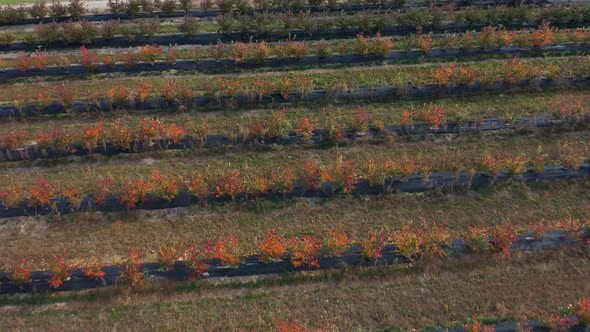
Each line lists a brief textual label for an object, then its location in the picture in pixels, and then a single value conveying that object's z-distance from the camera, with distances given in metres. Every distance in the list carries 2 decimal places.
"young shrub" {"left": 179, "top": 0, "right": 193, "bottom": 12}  24.03
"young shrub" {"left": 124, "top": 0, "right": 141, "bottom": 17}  23.44
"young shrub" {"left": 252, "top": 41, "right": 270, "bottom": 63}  18.64
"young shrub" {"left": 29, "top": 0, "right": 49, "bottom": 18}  23.14
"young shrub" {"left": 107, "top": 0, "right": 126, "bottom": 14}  23.48
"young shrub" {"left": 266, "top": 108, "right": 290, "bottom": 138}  14.48
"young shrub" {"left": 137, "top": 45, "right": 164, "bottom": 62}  18.62
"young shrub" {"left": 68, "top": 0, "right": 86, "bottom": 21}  22.97
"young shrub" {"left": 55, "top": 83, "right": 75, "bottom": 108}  15.88
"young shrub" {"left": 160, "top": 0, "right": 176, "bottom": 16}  23.61
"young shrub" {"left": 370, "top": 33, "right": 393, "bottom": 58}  18.88
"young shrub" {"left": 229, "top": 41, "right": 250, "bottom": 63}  18.75
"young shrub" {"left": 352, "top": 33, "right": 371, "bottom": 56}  18.94
